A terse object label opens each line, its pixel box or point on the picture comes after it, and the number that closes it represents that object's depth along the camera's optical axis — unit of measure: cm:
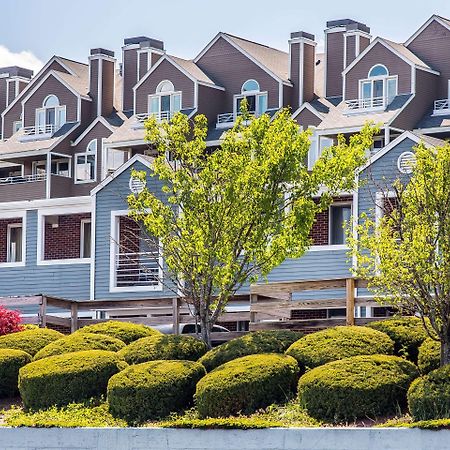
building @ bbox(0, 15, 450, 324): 4222
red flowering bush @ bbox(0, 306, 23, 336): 2936
